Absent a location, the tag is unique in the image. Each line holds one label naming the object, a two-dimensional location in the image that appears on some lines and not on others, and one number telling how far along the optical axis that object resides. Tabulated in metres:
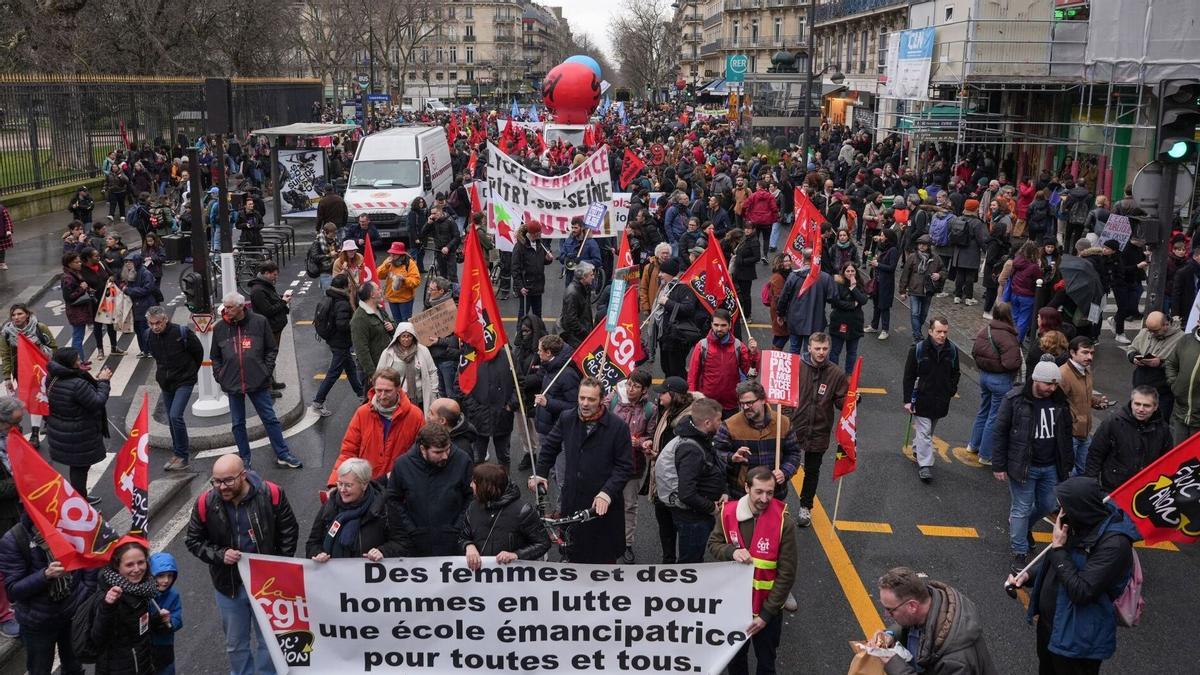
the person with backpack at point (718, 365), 8.90
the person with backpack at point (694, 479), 6.33
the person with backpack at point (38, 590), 5.55
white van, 22.14
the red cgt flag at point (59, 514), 5.50
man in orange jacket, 7.14
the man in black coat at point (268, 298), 11.38
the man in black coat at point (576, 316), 10.98
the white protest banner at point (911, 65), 25.03
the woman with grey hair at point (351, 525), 5.72
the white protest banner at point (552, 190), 15.44
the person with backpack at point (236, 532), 5.70
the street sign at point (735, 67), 40.25
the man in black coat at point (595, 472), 6.62
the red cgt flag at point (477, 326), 8.62
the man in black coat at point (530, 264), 13.80
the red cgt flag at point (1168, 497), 5.87
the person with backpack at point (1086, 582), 5.05
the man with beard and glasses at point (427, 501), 6.13
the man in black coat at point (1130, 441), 7.20
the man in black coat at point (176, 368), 9.41
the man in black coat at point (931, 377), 9.10
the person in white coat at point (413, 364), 8.83
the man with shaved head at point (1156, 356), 8.77
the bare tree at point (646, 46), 96.81
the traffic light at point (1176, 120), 9.39
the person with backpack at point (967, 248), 15.49
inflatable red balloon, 37.62
